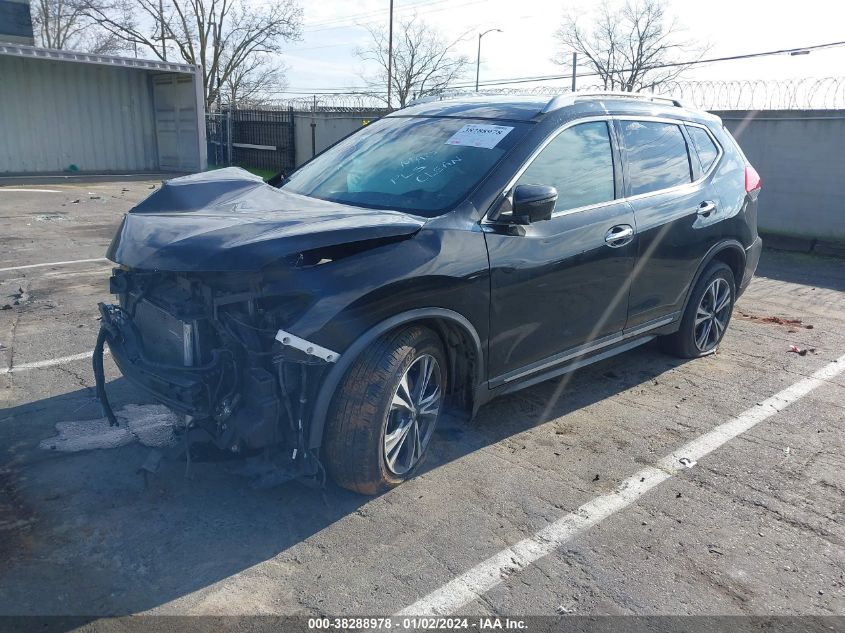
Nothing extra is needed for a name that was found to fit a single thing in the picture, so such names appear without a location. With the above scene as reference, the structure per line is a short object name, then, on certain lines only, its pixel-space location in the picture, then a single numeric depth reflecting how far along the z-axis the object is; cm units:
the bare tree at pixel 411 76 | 5350
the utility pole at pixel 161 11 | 4428
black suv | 317
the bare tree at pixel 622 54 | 4089
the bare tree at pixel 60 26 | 4494
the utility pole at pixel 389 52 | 3694
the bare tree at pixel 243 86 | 4747
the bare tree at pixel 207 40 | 4456
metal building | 2033
